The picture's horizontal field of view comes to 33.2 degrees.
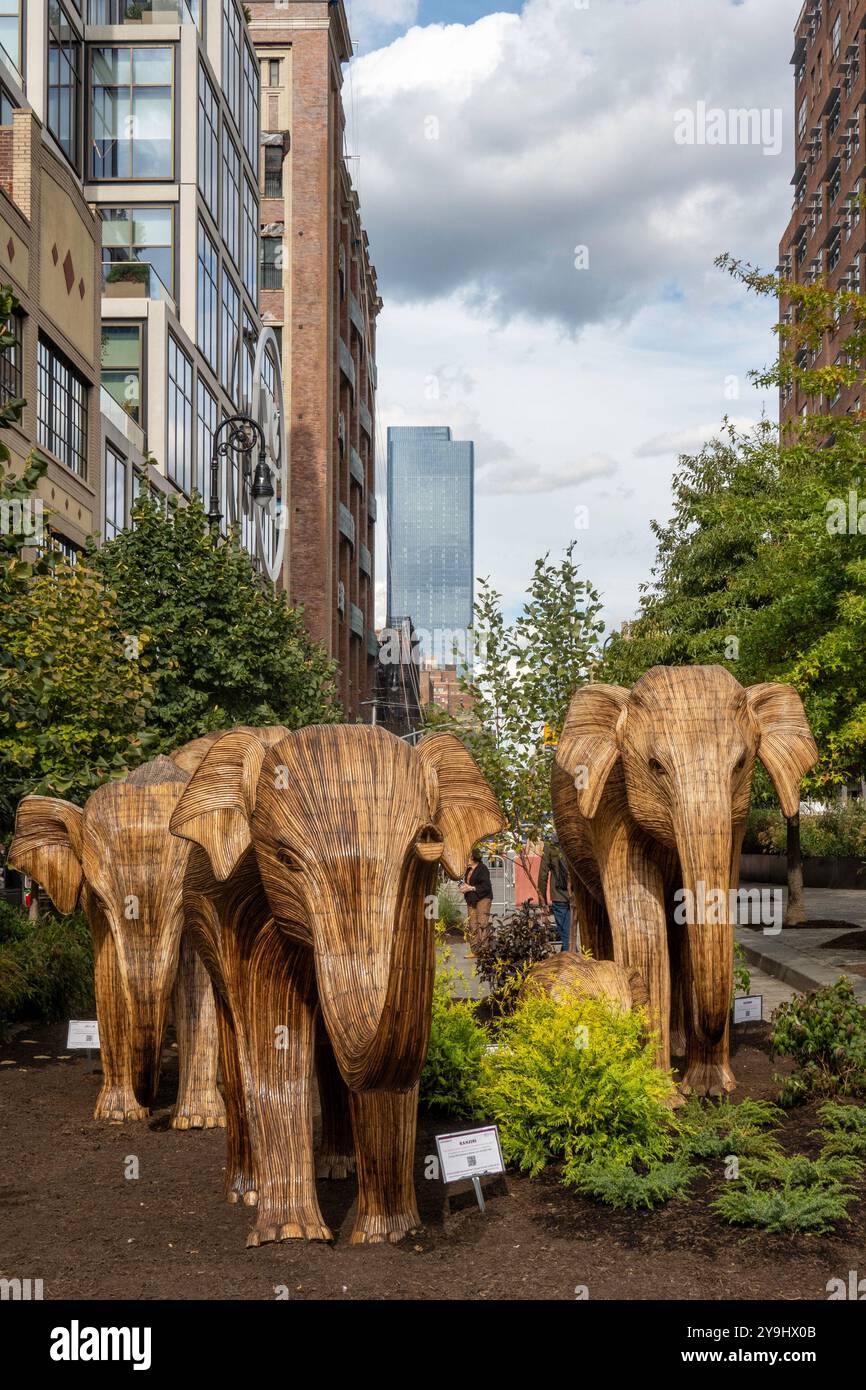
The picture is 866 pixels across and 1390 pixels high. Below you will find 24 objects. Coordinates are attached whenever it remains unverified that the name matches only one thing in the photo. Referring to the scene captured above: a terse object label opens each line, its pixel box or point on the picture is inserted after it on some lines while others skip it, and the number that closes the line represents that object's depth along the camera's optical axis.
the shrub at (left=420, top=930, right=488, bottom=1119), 8.49
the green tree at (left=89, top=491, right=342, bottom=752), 20.39
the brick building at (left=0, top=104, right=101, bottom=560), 22.77
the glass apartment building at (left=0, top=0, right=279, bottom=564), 31.78
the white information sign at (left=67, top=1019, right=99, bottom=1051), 9.49
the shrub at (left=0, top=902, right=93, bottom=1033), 12.73
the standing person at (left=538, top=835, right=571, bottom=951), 15.04
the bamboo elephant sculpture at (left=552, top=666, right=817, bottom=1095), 7.80
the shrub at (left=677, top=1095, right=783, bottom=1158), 7.23
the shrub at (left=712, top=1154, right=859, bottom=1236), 6.16
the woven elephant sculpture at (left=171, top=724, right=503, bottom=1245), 5.22
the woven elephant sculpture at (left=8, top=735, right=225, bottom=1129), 8.40
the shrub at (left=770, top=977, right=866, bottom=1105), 8.56
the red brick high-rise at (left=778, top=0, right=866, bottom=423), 58.59
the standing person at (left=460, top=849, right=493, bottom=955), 16.50
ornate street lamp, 21.67
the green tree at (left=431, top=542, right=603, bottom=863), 15.26
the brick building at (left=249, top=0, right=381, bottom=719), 59.34
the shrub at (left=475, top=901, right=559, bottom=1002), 12.38
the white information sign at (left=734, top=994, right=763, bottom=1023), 10.02
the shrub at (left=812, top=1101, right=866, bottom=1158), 7.29
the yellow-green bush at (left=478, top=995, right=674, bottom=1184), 7.14
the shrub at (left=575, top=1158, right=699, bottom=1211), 6.61
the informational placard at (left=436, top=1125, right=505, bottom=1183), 6.34
